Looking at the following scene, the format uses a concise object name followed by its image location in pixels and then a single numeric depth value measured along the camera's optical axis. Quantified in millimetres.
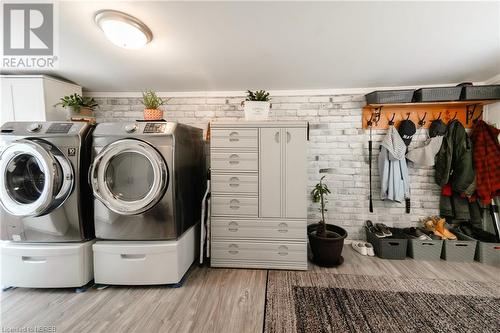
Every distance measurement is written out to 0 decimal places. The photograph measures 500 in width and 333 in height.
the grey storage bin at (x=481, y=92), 2072
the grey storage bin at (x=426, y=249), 2168
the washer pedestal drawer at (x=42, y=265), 1670
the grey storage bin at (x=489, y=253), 2055
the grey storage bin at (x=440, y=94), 2121
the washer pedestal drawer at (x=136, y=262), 1706
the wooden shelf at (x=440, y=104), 2176
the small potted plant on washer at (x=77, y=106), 1981
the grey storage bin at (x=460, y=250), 2113
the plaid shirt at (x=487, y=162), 2123
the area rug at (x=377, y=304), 1359
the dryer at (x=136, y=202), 1663
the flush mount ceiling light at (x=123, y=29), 1361
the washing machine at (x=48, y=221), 1654
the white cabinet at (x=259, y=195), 1984
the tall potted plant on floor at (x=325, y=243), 2012
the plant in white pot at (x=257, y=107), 2092
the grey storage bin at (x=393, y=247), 2184
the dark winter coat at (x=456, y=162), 2189
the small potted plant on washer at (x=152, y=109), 1985
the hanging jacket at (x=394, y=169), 2297
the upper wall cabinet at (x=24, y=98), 2105
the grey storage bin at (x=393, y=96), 2203
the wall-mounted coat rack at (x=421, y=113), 2320
